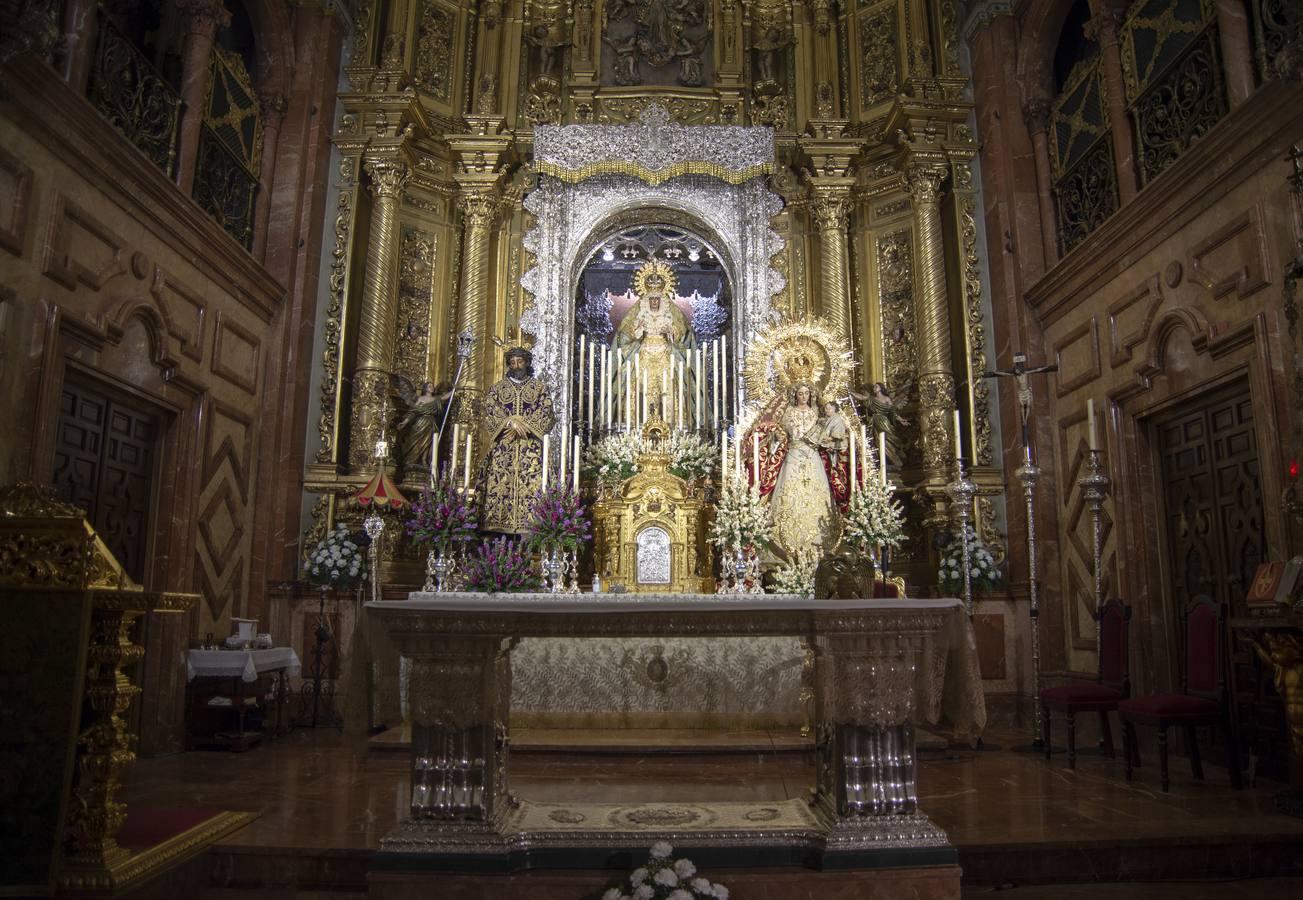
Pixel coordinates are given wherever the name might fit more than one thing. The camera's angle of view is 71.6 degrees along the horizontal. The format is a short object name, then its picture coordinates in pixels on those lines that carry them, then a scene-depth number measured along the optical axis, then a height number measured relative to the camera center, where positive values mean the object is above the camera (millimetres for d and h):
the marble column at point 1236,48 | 5977 +3767
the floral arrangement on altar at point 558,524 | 7266 +762
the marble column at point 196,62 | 7450 +4657
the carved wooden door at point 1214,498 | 6062 +859
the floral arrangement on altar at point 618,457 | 8336 +1497
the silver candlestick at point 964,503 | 6973 +909
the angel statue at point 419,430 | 9219 +1916
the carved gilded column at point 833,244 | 9938 +4115
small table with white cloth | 6777 -452
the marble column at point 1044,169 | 8828 +4431
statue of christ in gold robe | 8555 +1646
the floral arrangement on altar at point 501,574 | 7125 +353
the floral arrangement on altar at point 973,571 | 8055 +420
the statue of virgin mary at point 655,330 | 9492 +3065
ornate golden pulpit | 3457 -272
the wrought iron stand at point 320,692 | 7891 -643
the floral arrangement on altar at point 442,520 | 7168 +778
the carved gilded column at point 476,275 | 9711 +3742
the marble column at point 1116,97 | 7441 +4389
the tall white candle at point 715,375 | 9945 +2667
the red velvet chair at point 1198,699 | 5316 -474
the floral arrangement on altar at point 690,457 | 8453 +1513
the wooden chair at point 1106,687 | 5969 -455
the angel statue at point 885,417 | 9242 +2049
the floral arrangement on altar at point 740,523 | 7199 +760
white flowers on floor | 3334 -973
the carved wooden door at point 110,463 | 6008 +1092
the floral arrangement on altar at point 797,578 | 6867 +312
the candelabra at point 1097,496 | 6695 +906
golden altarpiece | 9227 +4765
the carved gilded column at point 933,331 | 8961 +2919
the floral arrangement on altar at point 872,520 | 6980 +788
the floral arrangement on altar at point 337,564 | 7910 +480
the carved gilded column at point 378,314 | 8953 +3087
